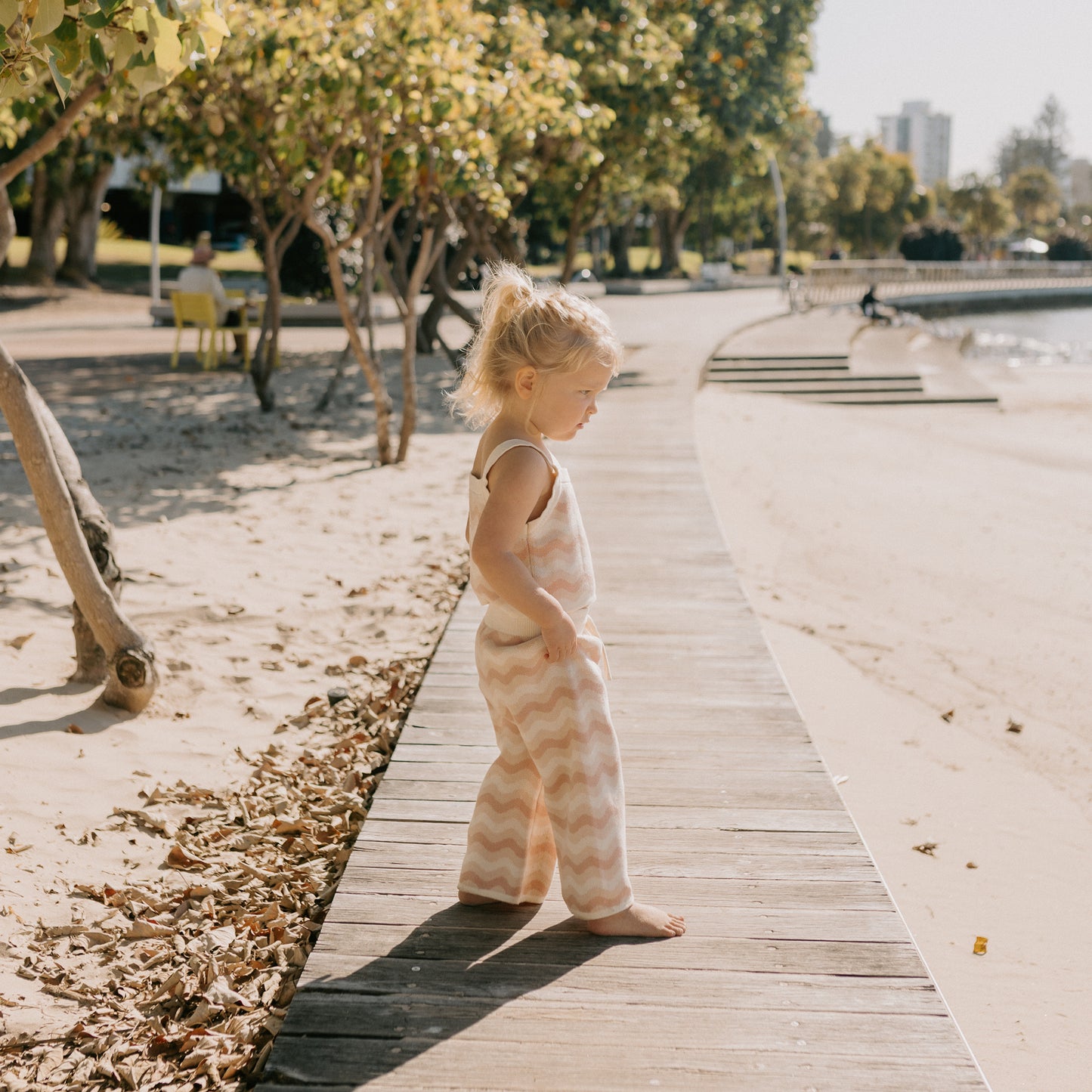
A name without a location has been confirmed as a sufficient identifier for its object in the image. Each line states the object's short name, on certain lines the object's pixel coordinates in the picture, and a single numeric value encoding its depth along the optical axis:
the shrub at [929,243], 62.19
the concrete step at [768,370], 19.56
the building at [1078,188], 189.25
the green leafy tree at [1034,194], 89.31
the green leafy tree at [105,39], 3.03
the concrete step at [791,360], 20.03
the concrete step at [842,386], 19.00
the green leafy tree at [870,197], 66.94
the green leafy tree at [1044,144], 128.38
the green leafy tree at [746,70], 16.14
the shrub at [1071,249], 75.56
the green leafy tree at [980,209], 78.88
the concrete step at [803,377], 19.31
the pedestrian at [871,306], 28.92
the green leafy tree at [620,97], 13.91
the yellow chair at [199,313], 15.51
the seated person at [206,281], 15.72
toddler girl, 2.59
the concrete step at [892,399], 18.62
